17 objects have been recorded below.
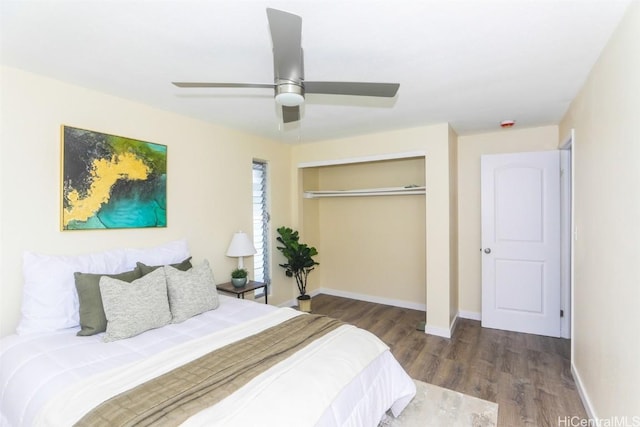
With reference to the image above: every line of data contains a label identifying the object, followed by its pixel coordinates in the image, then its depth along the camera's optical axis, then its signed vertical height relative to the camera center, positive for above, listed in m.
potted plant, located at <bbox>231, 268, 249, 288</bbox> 3.26 -0.68
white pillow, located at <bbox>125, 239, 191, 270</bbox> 2.53 -0.34
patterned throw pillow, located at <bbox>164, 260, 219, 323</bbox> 2.27 -0.60
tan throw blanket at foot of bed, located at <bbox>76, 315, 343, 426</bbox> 1.21 -0.79
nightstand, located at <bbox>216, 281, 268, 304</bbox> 3.16 -0.78
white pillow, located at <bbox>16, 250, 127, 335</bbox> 1.98 -0.53
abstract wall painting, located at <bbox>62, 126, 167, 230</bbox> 2.31 +0.28
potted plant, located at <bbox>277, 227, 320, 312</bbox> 4.11 -0.54
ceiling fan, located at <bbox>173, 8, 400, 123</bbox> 1.33 +0.70
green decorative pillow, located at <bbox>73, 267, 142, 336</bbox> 1.98 -0.60
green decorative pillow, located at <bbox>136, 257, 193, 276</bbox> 2.36 -0.43
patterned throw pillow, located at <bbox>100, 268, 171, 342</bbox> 1.95 -0.61
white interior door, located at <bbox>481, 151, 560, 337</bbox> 3.47 -0.33
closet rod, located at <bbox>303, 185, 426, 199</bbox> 3.98 +0.32
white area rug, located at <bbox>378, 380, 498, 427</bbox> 2.07 -1.41
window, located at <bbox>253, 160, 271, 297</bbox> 4.03 -0.13
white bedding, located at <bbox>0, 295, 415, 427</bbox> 1.32 -0.80
